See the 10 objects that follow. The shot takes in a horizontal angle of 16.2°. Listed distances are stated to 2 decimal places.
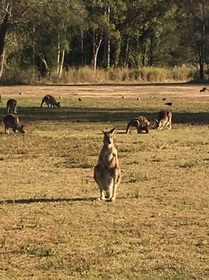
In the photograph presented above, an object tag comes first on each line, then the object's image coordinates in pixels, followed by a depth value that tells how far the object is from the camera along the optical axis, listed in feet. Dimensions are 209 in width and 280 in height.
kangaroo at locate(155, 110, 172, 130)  73.26
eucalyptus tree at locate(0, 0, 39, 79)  144.87
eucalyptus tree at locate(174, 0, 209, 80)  196.65
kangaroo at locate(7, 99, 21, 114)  88.28
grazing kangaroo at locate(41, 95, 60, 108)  101.76
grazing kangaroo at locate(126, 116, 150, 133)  68.80
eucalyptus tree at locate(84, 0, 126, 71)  186.31
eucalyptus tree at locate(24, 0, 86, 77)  144.56
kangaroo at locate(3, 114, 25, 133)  67.87
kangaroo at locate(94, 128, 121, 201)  34.30
